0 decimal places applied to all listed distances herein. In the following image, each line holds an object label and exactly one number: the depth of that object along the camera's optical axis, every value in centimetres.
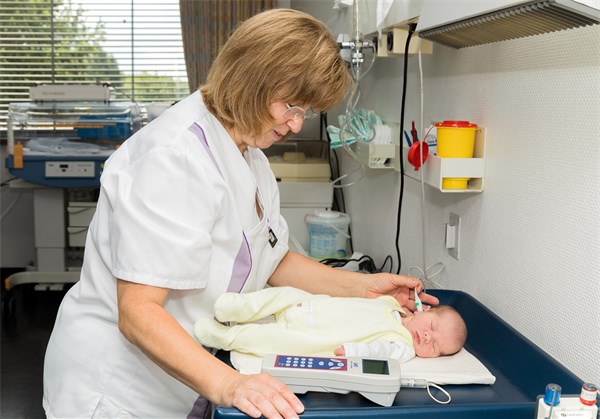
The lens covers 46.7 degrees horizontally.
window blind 487
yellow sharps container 165
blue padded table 106
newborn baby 137
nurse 121
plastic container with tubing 288
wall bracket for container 164
